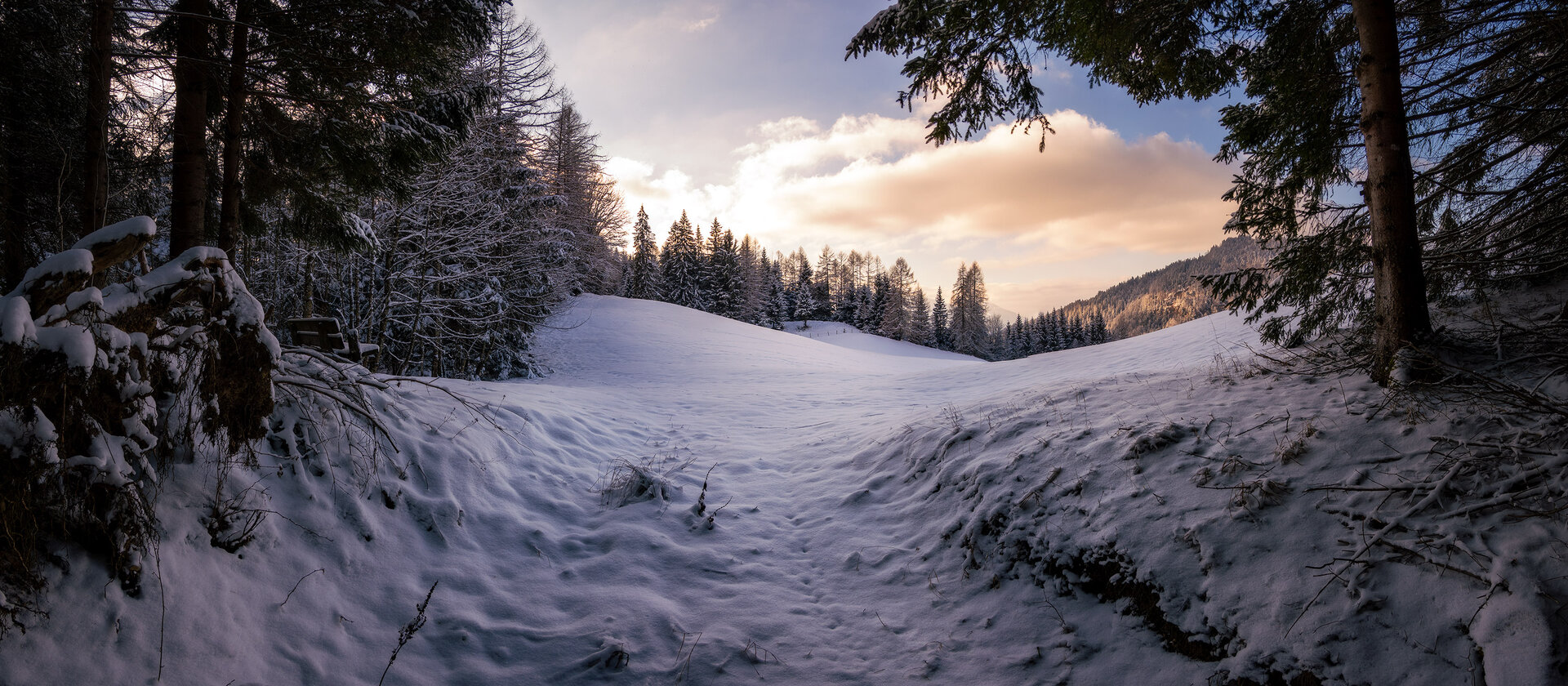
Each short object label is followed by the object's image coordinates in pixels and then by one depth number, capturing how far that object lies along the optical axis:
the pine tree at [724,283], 49.88
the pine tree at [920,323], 62.53
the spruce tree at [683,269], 47.50
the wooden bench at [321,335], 6.27
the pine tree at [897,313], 60.12
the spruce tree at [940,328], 65.38
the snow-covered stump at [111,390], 2.27
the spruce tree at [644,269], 44.28
